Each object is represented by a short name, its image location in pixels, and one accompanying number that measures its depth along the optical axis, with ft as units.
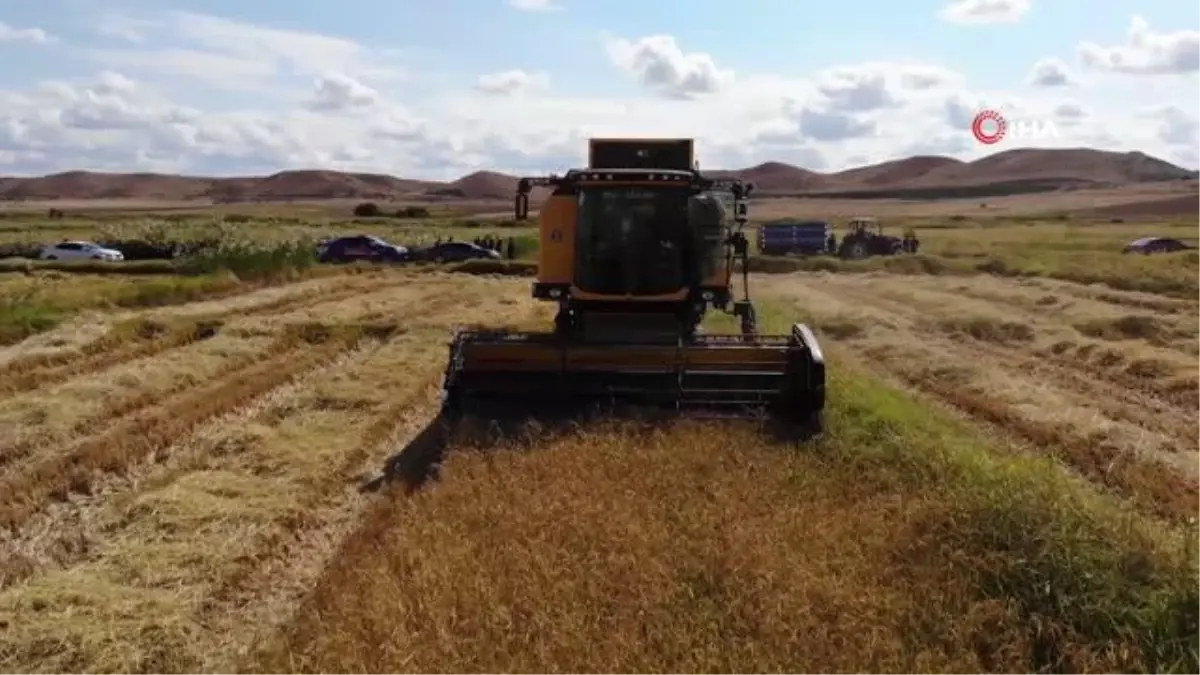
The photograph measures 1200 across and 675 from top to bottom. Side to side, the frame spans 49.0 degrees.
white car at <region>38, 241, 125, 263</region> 145.07
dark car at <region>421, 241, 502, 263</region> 151.53
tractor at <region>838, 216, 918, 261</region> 165.57
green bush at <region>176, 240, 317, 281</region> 114.01
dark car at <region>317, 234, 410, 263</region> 154.10
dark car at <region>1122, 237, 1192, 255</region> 156.97
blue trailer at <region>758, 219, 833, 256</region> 171.94
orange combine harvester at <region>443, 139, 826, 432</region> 36.99
